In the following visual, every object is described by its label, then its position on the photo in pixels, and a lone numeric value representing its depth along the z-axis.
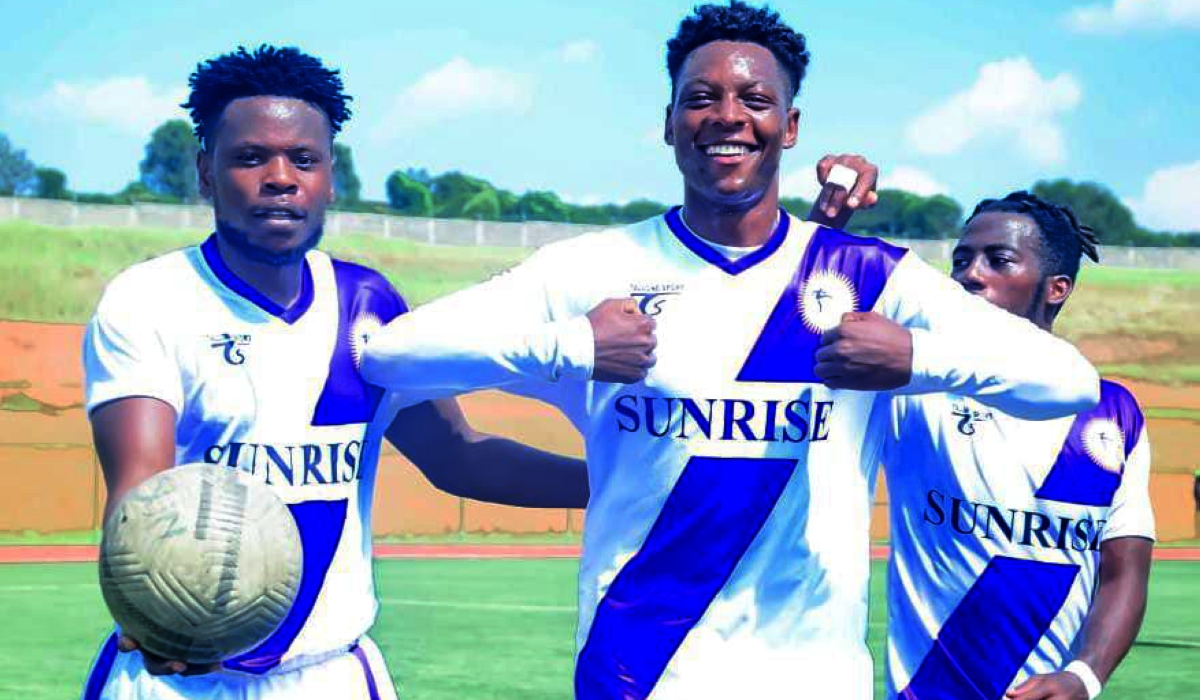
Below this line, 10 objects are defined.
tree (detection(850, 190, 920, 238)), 89.88
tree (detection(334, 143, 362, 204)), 92.81
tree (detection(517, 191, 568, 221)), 82.38
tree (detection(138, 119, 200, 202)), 107.56
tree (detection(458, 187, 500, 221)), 85.12
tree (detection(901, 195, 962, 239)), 90.19
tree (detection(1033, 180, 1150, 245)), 90.17
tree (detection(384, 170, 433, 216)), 89.81
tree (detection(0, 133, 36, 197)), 106.38
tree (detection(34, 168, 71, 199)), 87.31
